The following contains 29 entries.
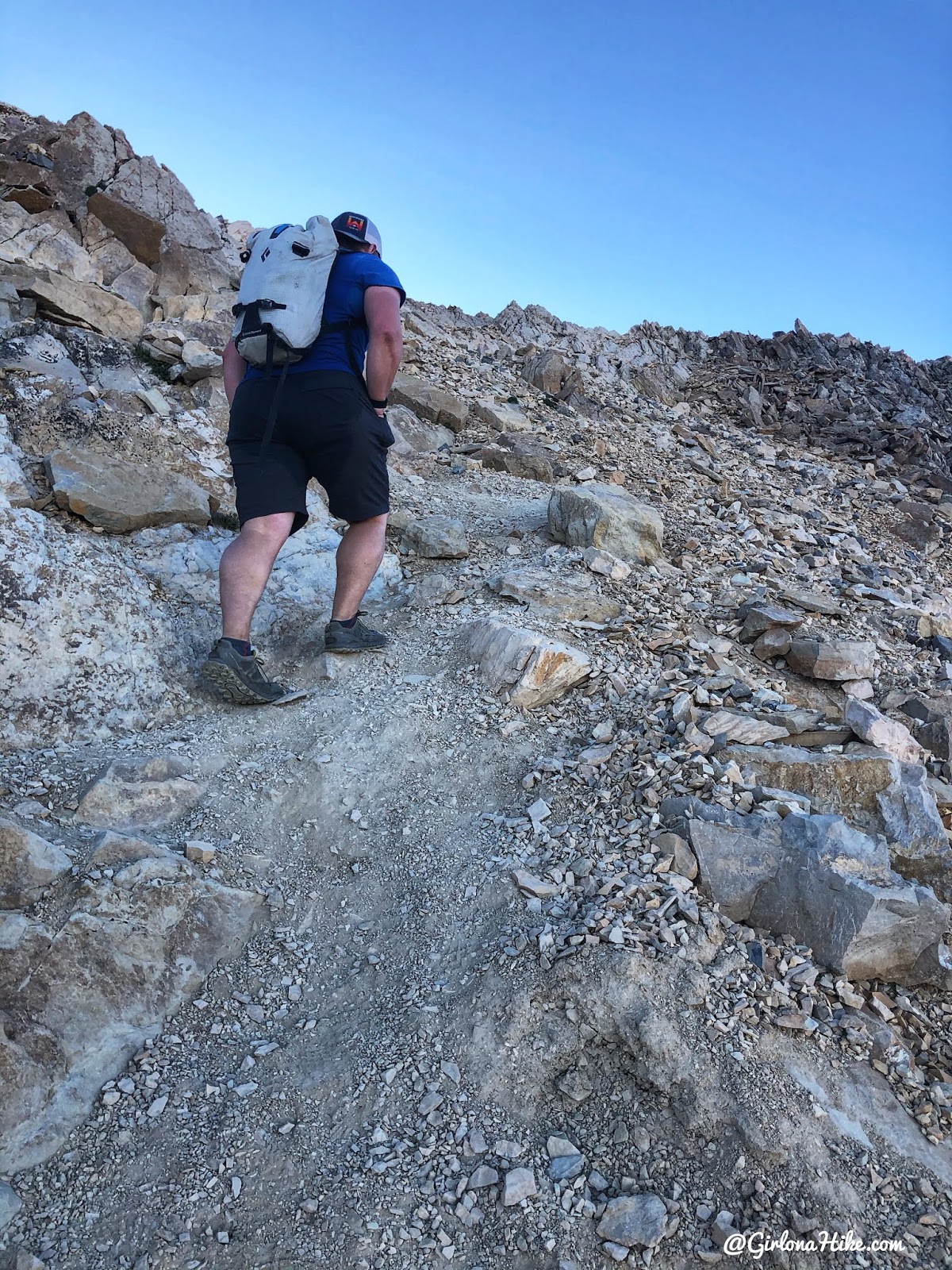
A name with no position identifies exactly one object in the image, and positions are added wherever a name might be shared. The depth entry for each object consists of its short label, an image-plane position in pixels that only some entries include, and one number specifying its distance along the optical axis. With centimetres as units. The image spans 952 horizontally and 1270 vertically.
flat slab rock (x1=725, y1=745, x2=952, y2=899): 331
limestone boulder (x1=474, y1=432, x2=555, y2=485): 798
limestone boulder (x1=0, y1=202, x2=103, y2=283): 802
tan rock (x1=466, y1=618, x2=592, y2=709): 409
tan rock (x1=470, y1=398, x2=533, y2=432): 920
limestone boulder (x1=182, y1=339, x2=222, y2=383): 661
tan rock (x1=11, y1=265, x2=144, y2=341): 609
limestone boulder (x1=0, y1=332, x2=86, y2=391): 556
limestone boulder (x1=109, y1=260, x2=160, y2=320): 884
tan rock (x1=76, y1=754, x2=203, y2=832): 327
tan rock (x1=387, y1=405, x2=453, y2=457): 809
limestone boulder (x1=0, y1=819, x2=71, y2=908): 275
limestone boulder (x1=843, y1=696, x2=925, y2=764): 378
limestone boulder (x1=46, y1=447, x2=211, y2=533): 480
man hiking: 394
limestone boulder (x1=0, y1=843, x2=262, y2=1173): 240
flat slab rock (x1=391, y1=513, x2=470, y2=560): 557
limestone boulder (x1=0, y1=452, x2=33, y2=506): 456
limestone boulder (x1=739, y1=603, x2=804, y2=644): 478
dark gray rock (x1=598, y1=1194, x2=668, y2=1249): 210
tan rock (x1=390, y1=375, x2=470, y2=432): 869
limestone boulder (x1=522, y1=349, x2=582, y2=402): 1152
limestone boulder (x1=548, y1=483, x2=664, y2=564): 561
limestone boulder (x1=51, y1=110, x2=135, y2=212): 938
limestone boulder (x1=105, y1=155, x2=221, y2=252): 1004
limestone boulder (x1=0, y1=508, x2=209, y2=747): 384
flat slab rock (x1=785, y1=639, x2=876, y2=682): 450
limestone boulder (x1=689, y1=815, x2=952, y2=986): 277
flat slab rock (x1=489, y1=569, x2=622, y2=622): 480
